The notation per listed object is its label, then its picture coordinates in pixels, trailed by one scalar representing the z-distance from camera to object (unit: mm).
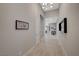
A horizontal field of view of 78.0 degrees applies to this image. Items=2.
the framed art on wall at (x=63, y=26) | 1005
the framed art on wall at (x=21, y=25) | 985
